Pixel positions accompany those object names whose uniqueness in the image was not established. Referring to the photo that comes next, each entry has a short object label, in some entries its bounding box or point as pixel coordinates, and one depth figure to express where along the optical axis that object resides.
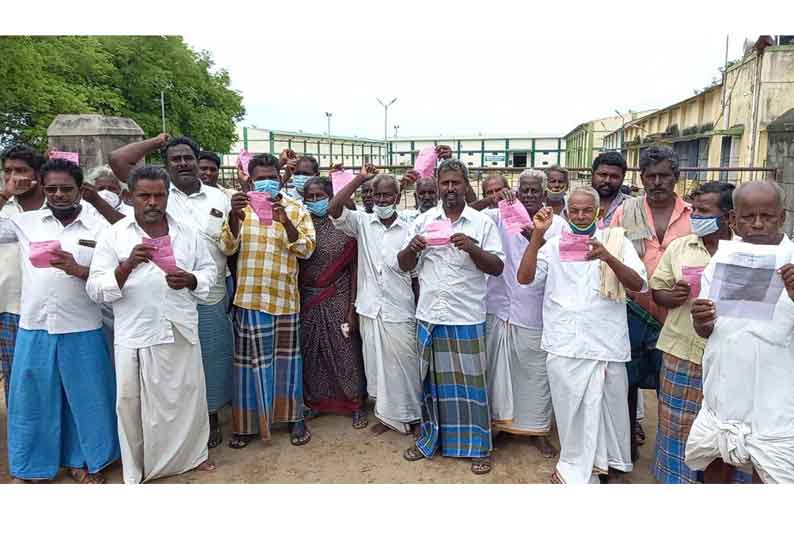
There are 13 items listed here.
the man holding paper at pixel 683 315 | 3.01
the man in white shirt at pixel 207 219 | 4.19
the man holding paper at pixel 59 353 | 3.58
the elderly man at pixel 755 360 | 2.38
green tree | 13.05
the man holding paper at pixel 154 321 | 3.48
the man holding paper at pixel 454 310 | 3.83
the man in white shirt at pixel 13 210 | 3.70
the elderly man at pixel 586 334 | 3.27
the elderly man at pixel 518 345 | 4.04
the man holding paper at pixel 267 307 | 4.16
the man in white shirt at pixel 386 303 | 4.25
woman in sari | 4.55
